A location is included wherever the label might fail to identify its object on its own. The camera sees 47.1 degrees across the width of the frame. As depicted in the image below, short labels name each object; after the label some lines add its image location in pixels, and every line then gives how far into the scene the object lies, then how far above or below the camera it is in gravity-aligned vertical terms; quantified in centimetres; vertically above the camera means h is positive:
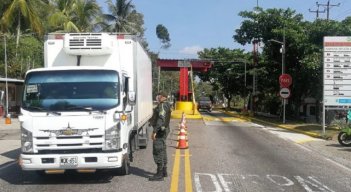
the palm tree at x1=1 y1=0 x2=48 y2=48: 3062 +576
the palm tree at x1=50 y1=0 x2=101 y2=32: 3459 +676
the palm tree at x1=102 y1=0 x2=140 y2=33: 4178 +753
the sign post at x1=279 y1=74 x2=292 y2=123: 2592 +28
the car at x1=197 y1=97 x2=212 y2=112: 4819 -191
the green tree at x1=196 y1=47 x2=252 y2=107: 4950 +242
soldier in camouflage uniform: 828 -93
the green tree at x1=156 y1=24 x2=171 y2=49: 10431 +1406
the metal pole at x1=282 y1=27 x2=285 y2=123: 2777 +201
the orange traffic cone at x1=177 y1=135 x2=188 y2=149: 1332 -182
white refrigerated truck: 751 -37
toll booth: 2989 +172
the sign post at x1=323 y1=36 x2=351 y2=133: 1917 +79
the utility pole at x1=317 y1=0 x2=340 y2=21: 4738 +975
